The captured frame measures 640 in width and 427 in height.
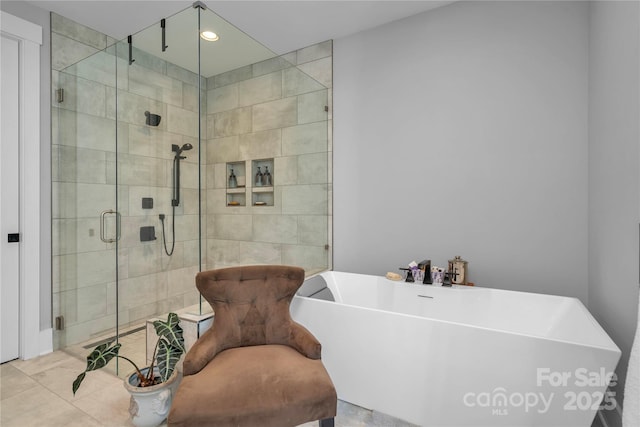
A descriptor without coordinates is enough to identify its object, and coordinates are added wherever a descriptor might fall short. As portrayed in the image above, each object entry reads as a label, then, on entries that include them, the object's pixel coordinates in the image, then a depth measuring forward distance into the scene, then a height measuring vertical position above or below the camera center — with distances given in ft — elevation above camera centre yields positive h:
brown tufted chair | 4.10 -2.37
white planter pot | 5.42 -3.37
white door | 7.61 +0.29
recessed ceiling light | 6.15 +3.56
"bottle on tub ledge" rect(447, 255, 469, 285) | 7.72 -1.45
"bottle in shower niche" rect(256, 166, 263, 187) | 8.47 +0.93
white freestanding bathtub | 4.31 -2.34
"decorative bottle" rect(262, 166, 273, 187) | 8.56 +0.95
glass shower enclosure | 6.44 +1.03
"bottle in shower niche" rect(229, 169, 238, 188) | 7.67 +0.79
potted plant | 5.39 -3.04
